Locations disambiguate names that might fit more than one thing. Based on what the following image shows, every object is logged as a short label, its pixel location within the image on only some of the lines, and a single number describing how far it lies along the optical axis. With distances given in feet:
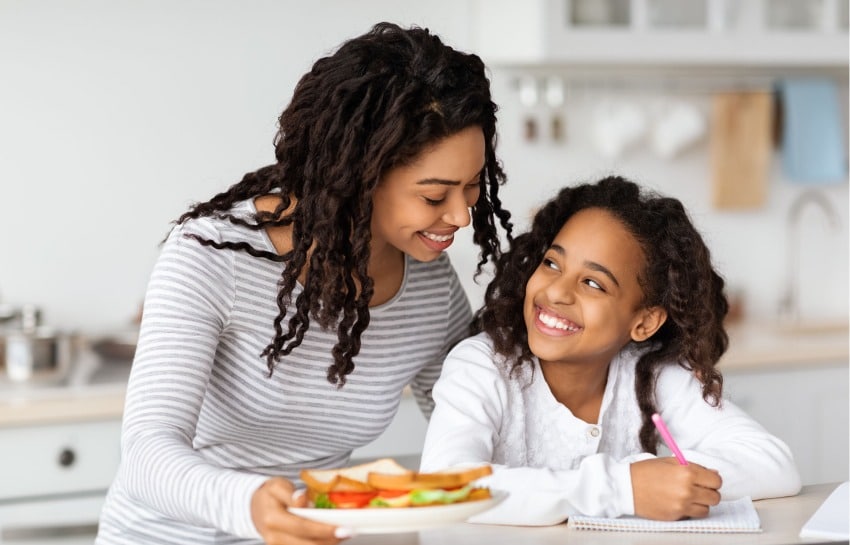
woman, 4.55
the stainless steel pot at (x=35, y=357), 8.07
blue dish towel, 10.83
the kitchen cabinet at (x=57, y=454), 7.56
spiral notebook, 4.33
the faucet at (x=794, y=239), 11.33
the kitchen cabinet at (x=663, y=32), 9.29
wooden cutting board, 10.79
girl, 5.09
